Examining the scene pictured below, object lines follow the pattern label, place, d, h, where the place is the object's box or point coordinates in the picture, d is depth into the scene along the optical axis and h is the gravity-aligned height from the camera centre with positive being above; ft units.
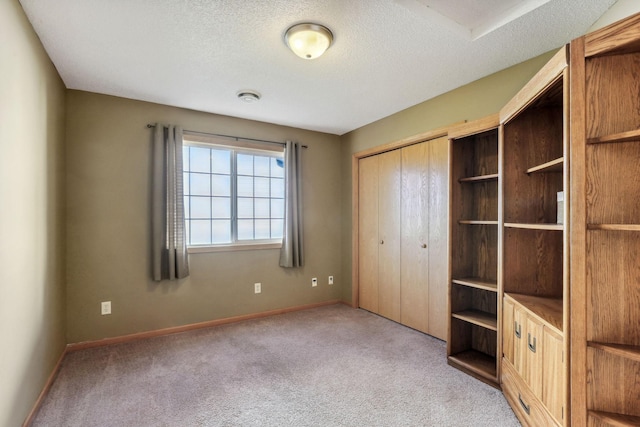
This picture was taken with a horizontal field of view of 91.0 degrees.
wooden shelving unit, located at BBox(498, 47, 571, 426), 6.42 -0.33
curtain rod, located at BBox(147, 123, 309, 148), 11.04 +2.98
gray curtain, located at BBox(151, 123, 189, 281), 10.57 +0.22
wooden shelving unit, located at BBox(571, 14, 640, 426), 4.62 -0.34
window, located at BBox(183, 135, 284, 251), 11.76 +0.78
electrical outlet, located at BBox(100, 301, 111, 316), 10.03 -3.00
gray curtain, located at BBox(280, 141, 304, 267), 13.16 +0.13
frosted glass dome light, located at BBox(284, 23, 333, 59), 6.43 +3.68
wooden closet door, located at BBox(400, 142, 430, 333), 10.92 -0.89
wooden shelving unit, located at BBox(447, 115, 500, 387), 8.59 -0.94
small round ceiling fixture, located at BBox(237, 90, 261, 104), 9.75 +3.75
